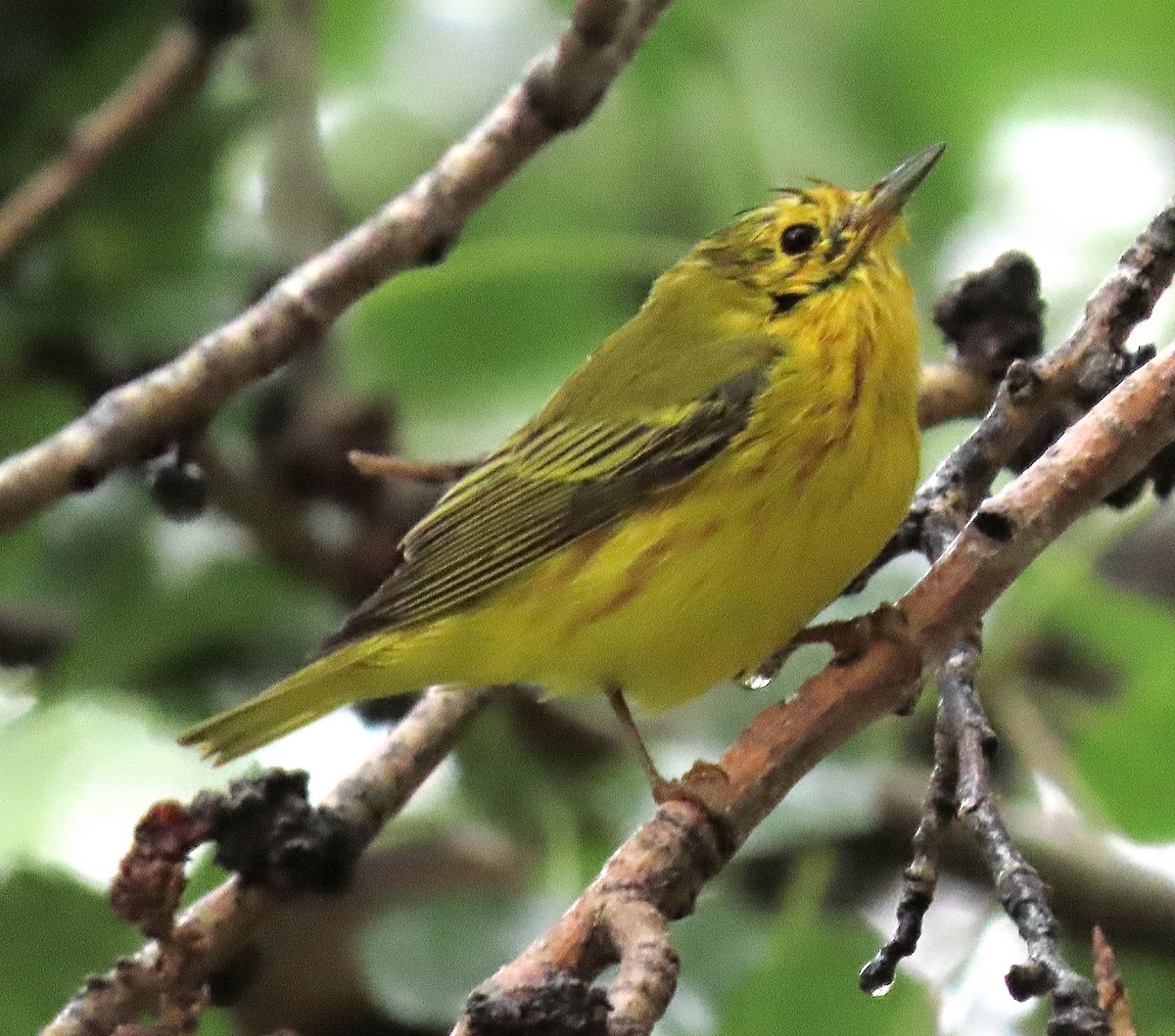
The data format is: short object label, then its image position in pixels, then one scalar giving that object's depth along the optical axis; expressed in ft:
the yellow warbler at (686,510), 15.38
